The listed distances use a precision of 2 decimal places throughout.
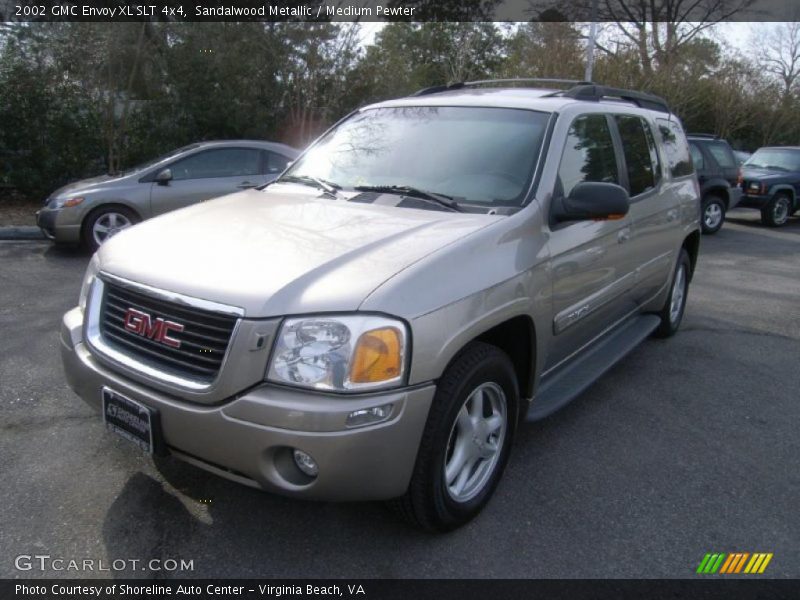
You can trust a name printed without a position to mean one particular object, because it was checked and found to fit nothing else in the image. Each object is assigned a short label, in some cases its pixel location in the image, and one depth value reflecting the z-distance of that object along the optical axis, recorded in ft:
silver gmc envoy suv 7.47
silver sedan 26.22
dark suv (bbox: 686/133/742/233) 39.67
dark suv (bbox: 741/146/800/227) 45.55
